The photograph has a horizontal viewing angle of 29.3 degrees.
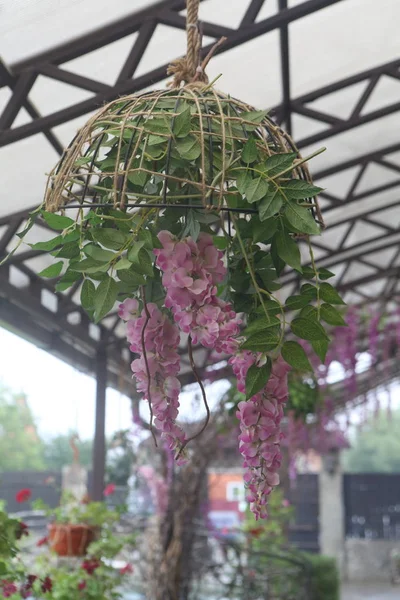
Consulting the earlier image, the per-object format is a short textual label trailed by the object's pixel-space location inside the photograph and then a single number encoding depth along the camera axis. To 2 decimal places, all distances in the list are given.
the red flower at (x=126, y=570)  4.36
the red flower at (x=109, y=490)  4.91
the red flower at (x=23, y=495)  4.17
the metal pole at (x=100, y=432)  6.04
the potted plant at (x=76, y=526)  4.29
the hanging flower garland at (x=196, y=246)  1.06
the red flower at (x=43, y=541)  4.28
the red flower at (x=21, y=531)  2.41
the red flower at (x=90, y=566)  3.72
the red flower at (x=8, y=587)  2.35
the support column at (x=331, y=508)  13.42
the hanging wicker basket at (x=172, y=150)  1.08
